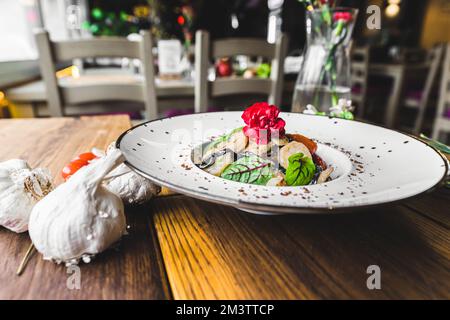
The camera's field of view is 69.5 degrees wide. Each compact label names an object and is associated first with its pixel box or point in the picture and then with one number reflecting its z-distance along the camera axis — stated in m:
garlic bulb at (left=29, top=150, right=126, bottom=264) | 0.34
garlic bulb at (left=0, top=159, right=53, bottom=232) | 0.39
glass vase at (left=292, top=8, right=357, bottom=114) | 0.85
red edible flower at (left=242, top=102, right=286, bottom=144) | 0.50
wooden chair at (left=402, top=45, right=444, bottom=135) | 2.86
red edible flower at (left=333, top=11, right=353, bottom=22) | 0.82
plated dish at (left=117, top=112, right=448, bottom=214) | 0.35
